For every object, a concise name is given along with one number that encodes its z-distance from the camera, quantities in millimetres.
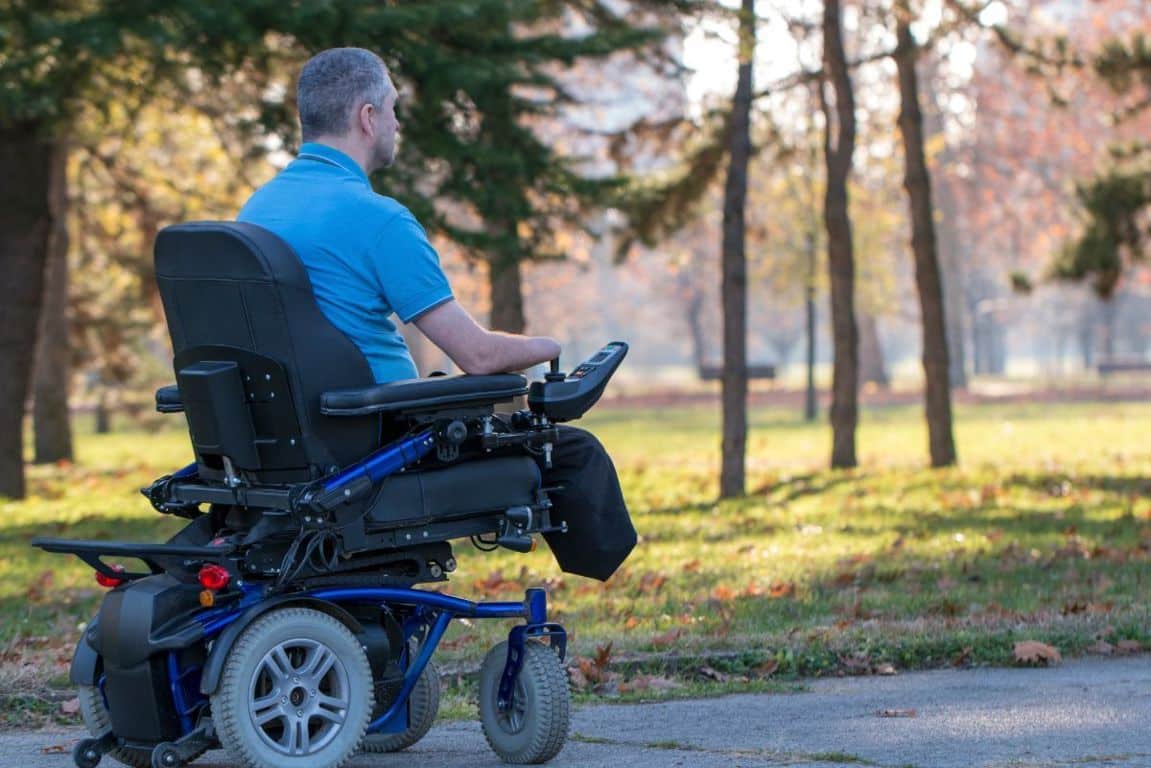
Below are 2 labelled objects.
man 9037
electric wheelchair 8724
